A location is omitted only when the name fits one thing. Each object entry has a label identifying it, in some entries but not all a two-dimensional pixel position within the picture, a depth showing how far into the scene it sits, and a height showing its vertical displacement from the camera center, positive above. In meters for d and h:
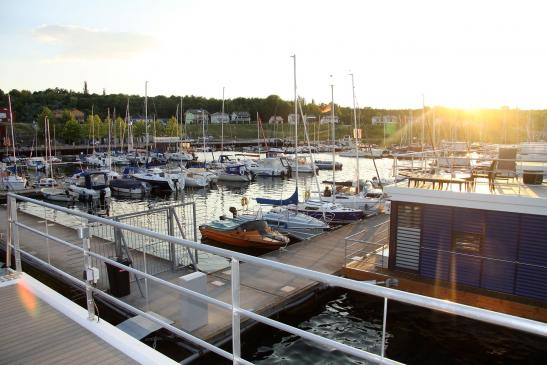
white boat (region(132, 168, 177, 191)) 45.91 -5.53
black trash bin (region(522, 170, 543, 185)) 14.49 -1.63
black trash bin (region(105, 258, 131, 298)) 10.84 -3.87
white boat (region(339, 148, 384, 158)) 91.93 -5.17
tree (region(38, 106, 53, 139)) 103.81 +2.40
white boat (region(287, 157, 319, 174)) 60.66 -5.20
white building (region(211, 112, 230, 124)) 172.75 +4.41
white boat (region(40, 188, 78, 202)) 39.66 -6.33
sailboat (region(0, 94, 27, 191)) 42.00 -5.48
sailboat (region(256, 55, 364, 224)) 26.98 -5.21
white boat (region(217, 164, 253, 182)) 52.81 -5.63
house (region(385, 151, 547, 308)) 11.91 -3.19
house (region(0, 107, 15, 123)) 84.38 +2.52
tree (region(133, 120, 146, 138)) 115.81 -0.15
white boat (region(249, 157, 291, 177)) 57.00 -5.17
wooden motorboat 19.83 -5.09
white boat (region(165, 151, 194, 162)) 73.53 -4.80
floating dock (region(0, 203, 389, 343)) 10.48 -4.84
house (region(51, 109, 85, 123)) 130.23 +4.43
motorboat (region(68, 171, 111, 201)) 38.84 -5.61
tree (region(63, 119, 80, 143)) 103.00 -0.48
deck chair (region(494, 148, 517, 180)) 15.74 -1.29
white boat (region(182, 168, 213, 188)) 47.88 -5.62
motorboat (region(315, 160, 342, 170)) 67.75 -5.70
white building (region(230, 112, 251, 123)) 173.88 +4.88
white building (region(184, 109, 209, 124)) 163.90 +4.93
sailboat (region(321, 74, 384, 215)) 29.16 -4.94
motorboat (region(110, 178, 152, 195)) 43.59 -5.98
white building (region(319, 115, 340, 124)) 150.75 +3.96
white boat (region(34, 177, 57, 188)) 43.41 -5.54
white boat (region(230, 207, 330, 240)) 23.20 -5.25
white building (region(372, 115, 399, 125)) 167.25 +4.33
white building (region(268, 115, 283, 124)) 163.68 +3.59
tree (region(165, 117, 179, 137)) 114.38 -0.11
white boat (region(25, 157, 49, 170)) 63.59 -5.39
